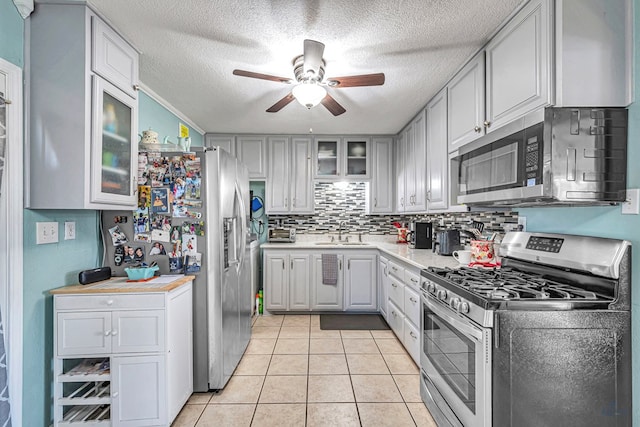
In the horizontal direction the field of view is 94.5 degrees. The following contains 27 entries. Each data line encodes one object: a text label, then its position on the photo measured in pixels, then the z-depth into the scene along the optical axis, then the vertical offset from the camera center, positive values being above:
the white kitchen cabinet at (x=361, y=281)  3.71 -0.82
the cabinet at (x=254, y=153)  4.00 +0.85
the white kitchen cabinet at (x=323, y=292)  3.72 -0.96
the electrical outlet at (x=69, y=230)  1.76 -0.09
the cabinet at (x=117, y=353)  1.62 -0.77
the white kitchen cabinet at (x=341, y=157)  4.08 +0.81
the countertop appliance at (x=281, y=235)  4.00 -0.26
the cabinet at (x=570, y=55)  1.29 +0.74
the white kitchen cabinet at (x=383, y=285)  3.32 -0.81
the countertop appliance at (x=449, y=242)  2.74 -0.24
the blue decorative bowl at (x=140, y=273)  1.83 -0.36
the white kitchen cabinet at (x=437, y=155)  2.54 +0.56
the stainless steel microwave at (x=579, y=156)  1.29 +0.27
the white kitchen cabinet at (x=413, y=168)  3.07 +0.55
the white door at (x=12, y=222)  1.41 -0.03
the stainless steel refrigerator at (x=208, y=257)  2.02 -0.29
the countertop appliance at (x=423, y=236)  3.38 -0.23
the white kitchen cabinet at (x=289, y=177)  4.02 +0.53
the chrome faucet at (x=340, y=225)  4.30 -0.14
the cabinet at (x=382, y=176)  4.10 +0.55
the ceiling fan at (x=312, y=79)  1.73 +0.88
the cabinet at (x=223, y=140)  4.02 +1.03
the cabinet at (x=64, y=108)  1.55 +0.57
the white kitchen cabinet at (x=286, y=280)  3.72 -0.81
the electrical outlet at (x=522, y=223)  1.91 -0.05
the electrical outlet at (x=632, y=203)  1.24 +0.06
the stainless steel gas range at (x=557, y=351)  1.20 -0.56
